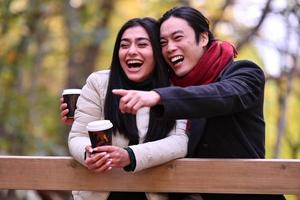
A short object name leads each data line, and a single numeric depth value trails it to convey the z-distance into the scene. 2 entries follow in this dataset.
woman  4.25
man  3.87
